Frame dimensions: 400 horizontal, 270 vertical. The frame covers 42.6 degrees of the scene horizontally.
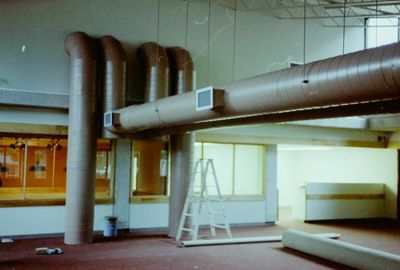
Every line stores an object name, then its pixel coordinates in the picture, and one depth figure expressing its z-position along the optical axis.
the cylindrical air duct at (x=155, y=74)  11.96
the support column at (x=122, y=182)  12.68
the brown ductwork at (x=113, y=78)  11.46
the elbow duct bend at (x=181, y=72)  12.36
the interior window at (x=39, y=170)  11.98
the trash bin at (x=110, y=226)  12.16
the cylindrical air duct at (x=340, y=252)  8.13
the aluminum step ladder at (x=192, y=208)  11.59
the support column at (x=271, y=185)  15.07
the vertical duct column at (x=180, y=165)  12.20
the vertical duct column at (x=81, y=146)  11.06
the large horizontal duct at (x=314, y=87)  5.12
